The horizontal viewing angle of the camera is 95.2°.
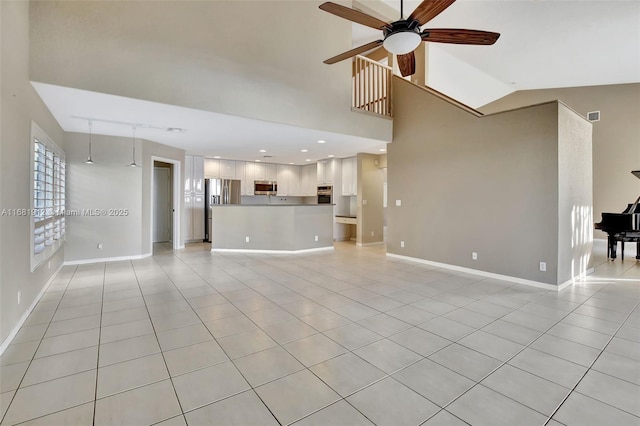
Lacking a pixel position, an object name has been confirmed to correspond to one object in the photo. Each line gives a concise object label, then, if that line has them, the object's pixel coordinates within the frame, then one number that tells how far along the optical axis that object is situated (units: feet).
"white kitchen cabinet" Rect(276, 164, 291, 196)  31.94
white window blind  10.81
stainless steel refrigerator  27.43
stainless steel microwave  30.53
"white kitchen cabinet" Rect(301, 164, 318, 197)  31.68
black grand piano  17.58
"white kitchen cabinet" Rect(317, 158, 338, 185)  28.54
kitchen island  21.93
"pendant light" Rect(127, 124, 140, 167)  18.98
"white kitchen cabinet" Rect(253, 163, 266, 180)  30.53
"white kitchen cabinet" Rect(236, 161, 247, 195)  29.55
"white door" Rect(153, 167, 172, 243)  26.91
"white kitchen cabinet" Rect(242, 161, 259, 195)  29.96
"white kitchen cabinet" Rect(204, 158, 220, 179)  27.91
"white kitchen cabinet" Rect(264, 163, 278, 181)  31.16
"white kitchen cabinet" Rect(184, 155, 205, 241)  26.04
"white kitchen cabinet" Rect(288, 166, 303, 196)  32.84
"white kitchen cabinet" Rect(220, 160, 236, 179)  28.63
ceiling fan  8.63
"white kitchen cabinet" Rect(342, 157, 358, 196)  26.78
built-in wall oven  29.25
